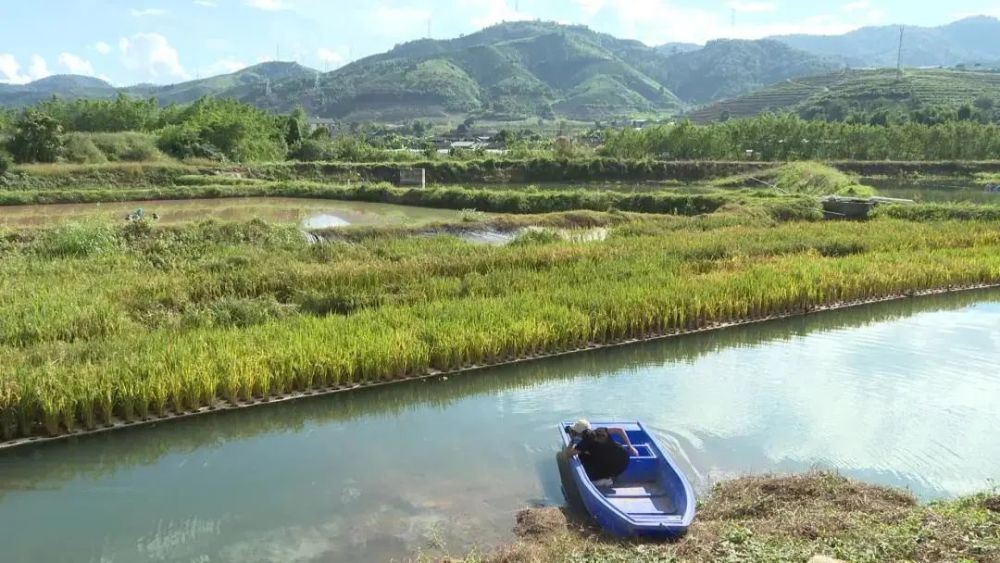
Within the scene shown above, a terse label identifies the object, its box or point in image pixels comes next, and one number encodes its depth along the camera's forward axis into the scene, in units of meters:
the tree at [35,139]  36.81
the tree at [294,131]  59.72
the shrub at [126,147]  40.31
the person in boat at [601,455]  7.18
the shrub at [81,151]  38.25
